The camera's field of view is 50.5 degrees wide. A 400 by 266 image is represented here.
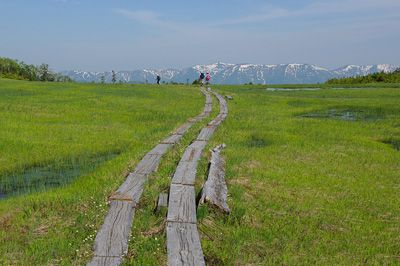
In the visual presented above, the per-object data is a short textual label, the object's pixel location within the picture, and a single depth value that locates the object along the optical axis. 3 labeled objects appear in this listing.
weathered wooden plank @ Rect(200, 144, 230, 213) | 7.66
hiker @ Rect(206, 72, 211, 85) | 49.95
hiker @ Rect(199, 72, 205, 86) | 51.97
